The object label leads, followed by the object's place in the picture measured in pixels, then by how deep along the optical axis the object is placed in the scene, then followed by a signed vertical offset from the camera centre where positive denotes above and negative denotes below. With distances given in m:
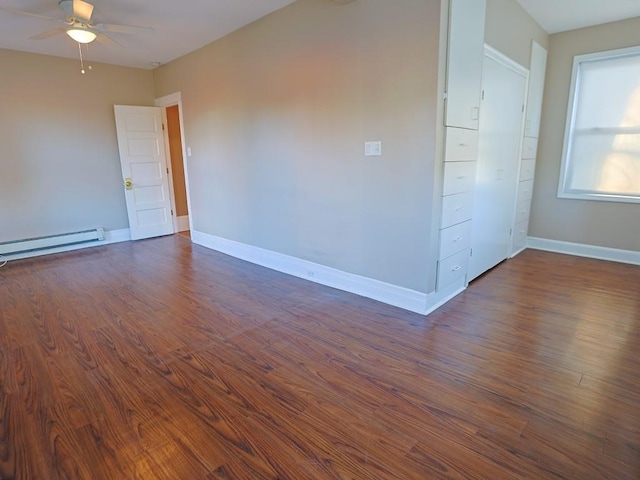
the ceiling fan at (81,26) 2.76 +1.19
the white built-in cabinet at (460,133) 2.60 +0.22
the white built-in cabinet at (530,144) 4.11 +0.20
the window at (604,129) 3.96 +0.35
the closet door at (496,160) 3.28 +0.00
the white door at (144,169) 5.34 -0.07
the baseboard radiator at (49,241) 4.58 -1.03
